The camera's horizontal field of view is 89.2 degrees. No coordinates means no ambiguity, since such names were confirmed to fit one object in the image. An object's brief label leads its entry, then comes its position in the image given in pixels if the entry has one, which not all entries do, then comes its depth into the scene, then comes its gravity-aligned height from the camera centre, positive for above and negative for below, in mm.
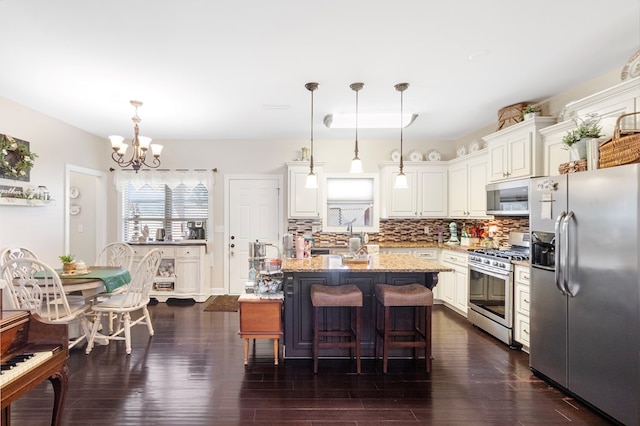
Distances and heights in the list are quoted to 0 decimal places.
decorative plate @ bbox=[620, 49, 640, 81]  2430 +1128
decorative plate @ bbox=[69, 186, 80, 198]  5281 +352
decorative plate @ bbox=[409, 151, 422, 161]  5320 +960
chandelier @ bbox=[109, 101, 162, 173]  3316 +720
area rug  4625 -1353
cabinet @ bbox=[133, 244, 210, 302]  5094 -979
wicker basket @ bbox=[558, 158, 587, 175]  2436 +373
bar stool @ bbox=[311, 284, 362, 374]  2725 -779
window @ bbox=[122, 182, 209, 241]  5492 +98
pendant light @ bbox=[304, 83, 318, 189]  3383 +347
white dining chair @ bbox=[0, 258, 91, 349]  2732 -661
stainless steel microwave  3418 +192
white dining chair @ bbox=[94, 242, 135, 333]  4305 -569
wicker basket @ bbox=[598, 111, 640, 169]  2020 +435
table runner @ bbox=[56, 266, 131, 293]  3127 -623
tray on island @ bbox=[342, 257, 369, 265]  3098 -456
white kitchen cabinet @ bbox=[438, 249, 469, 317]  4266 -941
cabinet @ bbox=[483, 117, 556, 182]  3307 +712
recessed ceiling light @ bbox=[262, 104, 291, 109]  3740 +1256
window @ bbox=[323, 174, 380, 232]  5238 +198
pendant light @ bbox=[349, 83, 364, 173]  3111 +544
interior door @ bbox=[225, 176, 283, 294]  5445 -67
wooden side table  2938 -942
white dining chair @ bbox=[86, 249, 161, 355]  3239 -908
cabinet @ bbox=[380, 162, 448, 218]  5172 +342
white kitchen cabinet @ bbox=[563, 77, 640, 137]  2363 +878
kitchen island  3053 -815
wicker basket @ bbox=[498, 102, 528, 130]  3623 +1149
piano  1533 -738
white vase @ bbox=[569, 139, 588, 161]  2465 +501
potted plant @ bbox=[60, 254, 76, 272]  3283 -515
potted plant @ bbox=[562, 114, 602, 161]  2443 +602
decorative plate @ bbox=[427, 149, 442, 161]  5324 +970
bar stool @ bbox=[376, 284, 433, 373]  2719 -856
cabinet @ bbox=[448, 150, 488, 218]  4352 +419
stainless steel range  3342 -808
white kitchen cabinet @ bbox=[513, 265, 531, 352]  3111 -891
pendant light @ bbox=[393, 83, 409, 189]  3141 +871
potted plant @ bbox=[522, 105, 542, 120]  3366 +1104
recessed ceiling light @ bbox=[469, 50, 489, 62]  2531 +1270
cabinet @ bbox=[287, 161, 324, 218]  5090 +302
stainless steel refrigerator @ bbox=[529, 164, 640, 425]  1978 -492
